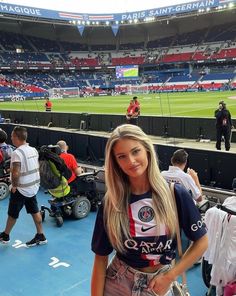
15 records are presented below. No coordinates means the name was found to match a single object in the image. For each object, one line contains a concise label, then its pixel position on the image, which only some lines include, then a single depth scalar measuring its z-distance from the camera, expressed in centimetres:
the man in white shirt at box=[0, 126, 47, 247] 368
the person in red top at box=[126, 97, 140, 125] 1105
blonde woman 132
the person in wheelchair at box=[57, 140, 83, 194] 460
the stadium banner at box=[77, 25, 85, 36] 4745
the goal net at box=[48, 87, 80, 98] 3697
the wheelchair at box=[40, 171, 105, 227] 469
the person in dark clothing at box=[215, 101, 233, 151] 840
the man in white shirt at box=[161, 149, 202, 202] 321
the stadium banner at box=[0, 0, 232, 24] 4053
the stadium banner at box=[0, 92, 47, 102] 3219
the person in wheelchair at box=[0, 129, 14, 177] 596
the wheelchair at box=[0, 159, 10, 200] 589
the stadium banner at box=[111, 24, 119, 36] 4897
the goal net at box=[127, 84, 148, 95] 3957
